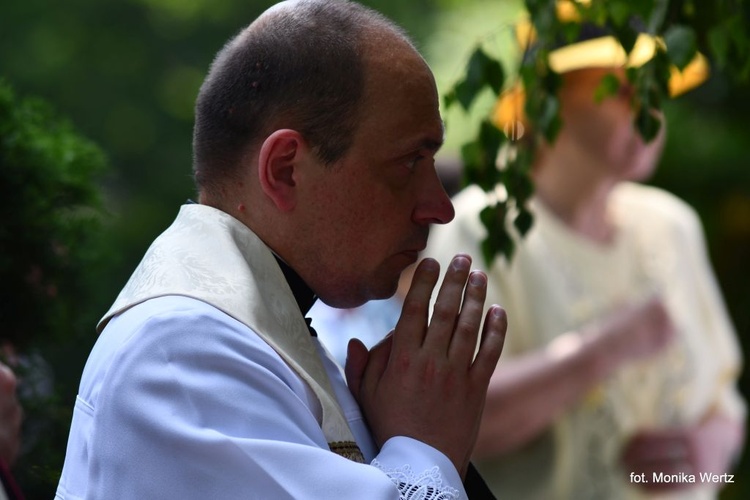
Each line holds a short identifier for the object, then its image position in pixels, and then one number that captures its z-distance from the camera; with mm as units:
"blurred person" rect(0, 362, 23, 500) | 5125
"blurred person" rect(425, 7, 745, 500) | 7480
